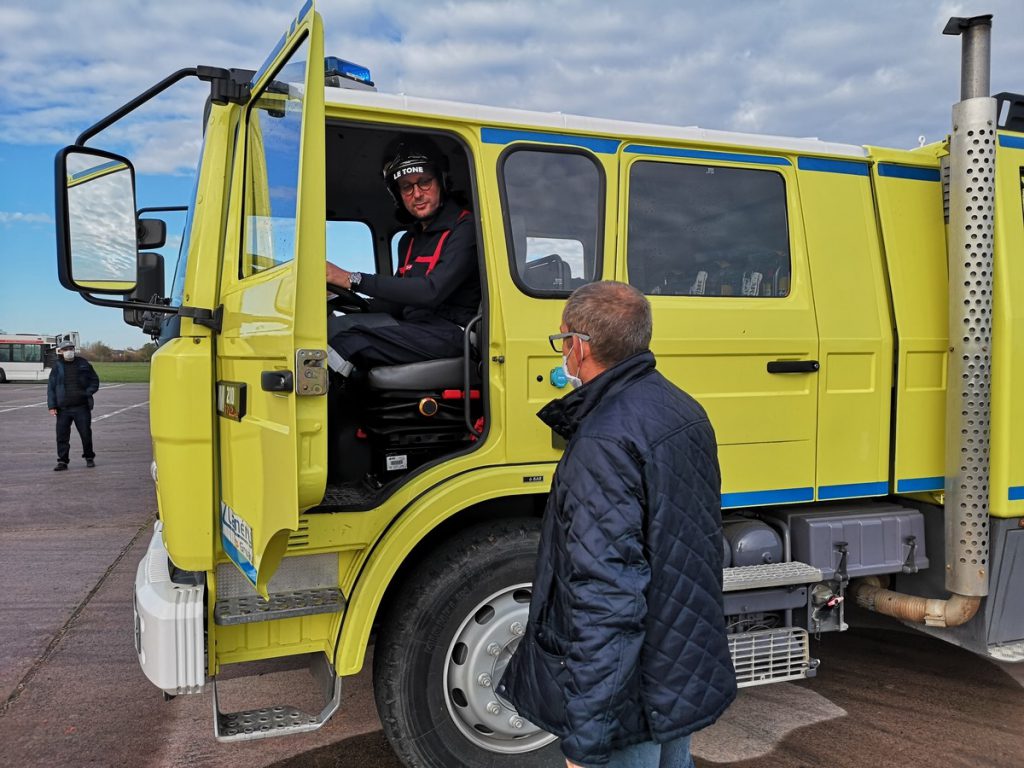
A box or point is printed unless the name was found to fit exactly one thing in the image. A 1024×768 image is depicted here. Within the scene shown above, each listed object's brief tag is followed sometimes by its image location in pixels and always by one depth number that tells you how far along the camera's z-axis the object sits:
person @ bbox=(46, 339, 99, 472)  11.79
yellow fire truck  2.55
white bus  42.66
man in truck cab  3.10
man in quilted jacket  1.74
